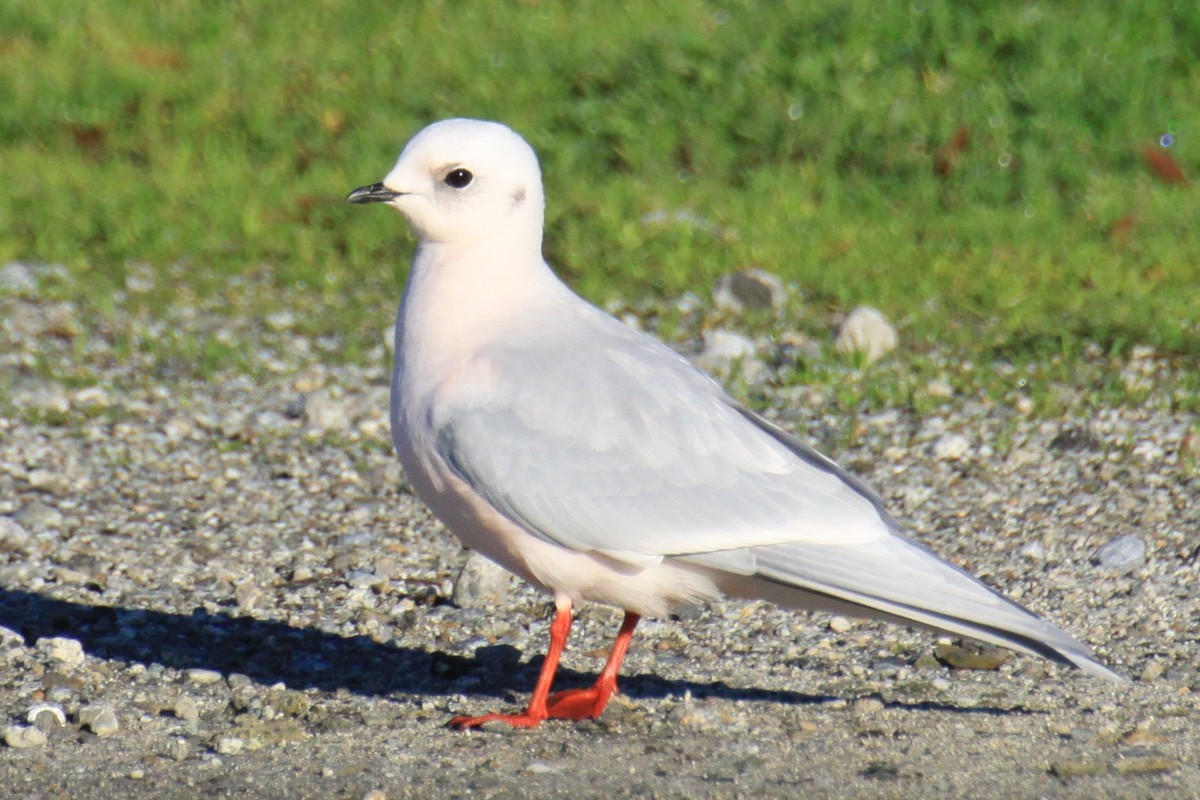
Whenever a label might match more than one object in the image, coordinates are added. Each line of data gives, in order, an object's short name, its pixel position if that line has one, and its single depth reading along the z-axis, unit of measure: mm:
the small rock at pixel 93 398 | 12523
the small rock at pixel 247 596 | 9695
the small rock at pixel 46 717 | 8070
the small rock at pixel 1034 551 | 10062
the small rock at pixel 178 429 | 12109
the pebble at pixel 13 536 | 10344
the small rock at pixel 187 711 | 8227
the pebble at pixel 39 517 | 10594
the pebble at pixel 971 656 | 8852
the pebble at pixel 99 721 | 8055
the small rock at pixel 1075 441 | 11422
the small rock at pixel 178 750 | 7777
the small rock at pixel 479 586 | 9703
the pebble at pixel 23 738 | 7895
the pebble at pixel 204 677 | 8703
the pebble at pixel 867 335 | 12961
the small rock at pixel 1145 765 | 7457
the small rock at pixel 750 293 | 13812
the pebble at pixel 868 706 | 8203
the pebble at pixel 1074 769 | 7437
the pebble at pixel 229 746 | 7832
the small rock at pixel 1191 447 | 11109
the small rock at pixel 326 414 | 12281
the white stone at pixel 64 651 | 8836
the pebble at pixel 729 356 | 12852
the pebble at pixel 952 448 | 11500
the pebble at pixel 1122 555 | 9773
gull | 7871
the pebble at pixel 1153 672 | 8531
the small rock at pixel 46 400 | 12328
